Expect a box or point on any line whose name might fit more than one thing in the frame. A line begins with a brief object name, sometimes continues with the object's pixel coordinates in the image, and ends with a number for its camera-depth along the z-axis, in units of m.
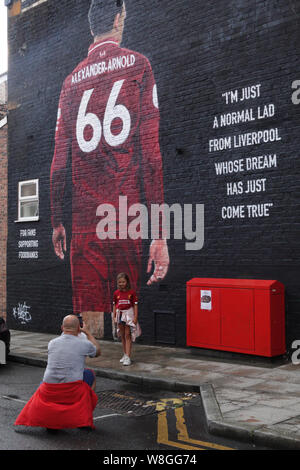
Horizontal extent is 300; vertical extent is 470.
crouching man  5.91
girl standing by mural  10.05
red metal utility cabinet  9.38
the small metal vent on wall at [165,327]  11.70
